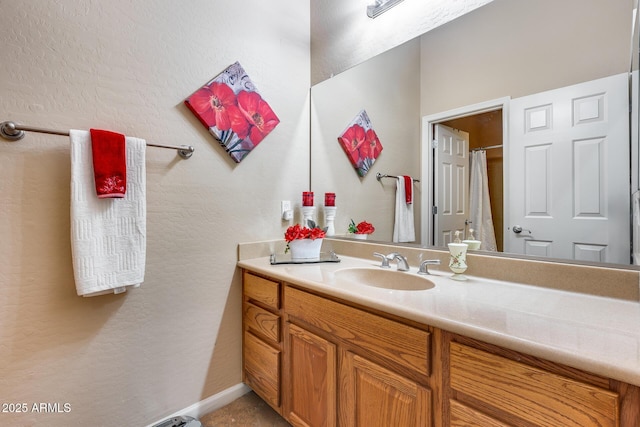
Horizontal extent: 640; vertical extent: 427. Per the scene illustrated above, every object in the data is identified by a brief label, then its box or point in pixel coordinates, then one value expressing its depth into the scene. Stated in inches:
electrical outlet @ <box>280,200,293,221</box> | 73.5
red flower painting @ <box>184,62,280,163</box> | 59.6
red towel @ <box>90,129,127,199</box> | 44.2
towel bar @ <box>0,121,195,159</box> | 40.6
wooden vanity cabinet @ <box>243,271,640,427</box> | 24.9
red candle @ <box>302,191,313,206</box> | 74.5
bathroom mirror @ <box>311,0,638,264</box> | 39.9
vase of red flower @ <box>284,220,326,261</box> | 61.4
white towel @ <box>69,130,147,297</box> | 43.4
